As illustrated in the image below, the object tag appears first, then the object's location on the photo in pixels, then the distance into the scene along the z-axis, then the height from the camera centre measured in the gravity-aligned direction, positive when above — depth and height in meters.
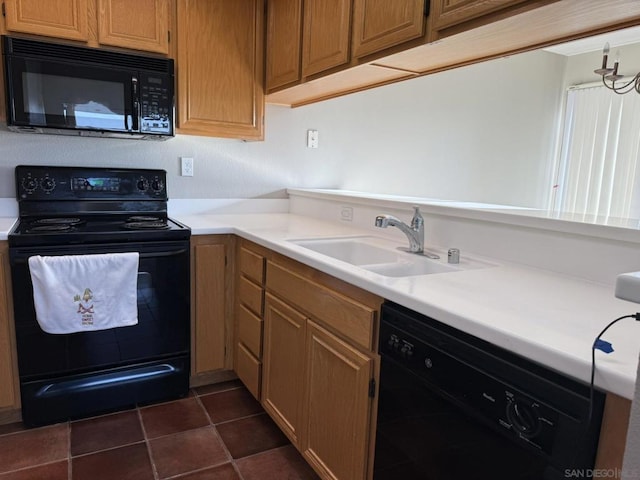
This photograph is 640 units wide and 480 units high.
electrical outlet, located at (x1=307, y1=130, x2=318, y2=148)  2.98 +0.23
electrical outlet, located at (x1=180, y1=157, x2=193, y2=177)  2.64 +0.01
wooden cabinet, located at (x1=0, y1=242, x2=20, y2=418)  1.86 -0.79
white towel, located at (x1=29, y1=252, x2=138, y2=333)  1.84 -0.53
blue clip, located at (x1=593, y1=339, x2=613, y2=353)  0.78 -0.28
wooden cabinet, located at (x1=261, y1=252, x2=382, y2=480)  1.33 -0.65
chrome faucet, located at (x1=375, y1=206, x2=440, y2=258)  1.77 -0.21
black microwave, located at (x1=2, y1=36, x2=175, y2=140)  1.96 +0.34
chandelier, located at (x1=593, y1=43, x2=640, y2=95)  2.45 +0.67
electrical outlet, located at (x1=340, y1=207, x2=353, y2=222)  2.44 -0.21
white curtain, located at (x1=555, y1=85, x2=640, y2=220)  4.08 +0.28
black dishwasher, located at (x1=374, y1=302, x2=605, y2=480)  0.76 -0.46
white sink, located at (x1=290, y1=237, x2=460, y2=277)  1.62 -0.32
